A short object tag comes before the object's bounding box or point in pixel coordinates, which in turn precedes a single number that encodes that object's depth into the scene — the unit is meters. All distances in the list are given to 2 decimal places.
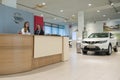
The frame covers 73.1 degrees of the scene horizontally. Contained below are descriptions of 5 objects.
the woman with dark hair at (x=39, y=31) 3.45
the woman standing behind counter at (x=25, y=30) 2.93
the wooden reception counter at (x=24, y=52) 2.00
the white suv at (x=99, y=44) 4.18
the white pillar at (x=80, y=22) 6.80
